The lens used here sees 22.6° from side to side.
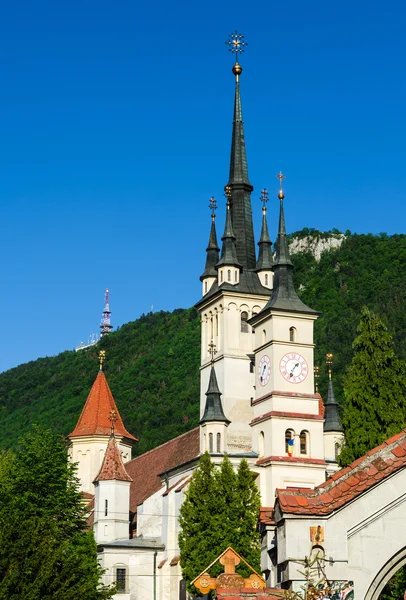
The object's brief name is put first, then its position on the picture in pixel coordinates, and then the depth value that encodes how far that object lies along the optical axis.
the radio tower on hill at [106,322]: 177.00
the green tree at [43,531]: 33.97
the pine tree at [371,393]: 54.12
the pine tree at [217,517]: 46.22
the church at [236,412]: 57.81
